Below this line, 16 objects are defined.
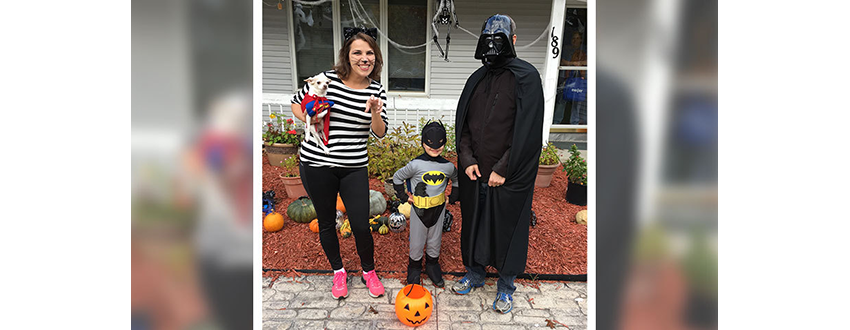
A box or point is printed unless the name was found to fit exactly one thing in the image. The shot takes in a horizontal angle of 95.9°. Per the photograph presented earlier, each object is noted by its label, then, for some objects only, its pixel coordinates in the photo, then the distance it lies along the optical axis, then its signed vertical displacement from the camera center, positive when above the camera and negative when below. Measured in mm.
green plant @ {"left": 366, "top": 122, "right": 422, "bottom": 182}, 5199 +157
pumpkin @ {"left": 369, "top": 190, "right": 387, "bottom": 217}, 4418 -455
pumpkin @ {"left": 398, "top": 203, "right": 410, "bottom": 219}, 4371 -523
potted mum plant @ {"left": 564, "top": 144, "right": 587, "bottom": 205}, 5020 -184
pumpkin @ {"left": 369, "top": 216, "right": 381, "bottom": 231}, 4199 -656
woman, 2670 +245
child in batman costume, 3023 -196
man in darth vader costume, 2670 +89
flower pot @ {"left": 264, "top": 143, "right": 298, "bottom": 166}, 5922 +191
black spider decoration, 5727 +2298
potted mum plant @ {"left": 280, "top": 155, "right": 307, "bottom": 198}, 4938 -217
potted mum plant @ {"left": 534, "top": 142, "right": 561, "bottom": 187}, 5539 -26
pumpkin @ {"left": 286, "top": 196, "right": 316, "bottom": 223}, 4391 -538
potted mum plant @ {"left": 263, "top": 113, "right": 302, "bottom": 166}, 5918 +346
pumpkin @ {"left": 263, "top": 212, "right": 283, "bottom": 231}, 4238 -642
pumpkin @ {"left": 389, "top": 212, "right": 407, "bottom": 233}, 4084 -626
